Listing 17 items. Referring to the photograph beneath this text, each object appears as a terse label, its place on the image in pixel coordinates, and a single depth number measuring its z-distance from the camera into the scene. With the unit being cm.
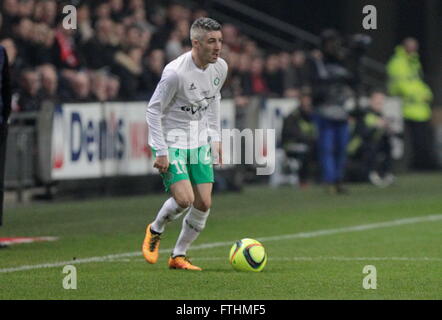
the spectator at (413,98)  2666
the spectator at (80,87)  1864
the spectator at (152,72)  2073
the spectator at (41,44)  1845
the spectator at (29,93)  1798
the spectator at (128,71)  2027
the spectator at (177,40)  2220
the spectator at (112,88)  1921
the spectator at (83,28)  1961
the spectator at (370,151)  2280
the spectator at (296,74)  2499
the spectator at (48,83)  1828
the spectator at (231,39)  2489
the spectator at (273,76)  2512
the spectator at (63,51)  1900
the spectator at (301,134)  2223
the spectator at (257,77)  2422
